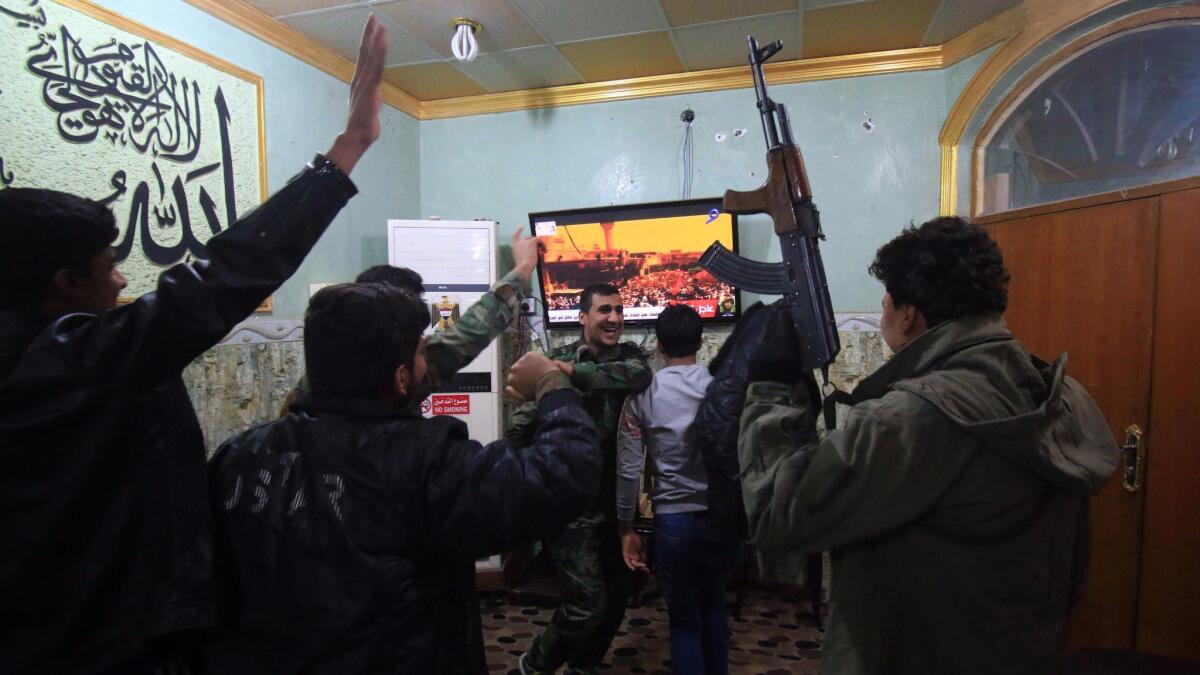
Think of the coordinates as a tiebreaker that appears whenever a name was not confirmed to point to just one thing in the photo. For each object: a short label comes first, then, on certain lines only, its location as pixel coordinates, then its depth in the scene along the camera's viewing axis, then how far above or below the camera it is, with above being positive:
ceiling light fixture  2.76 +1.24
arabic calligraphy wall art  1.82 +0.63
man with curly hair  0.93 -0.29
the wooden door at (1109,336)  2.06 -0.09
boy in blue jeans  1.89 -0.62
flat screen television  3.30 +0.29
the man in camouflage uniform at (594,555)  2.01 -0.85
